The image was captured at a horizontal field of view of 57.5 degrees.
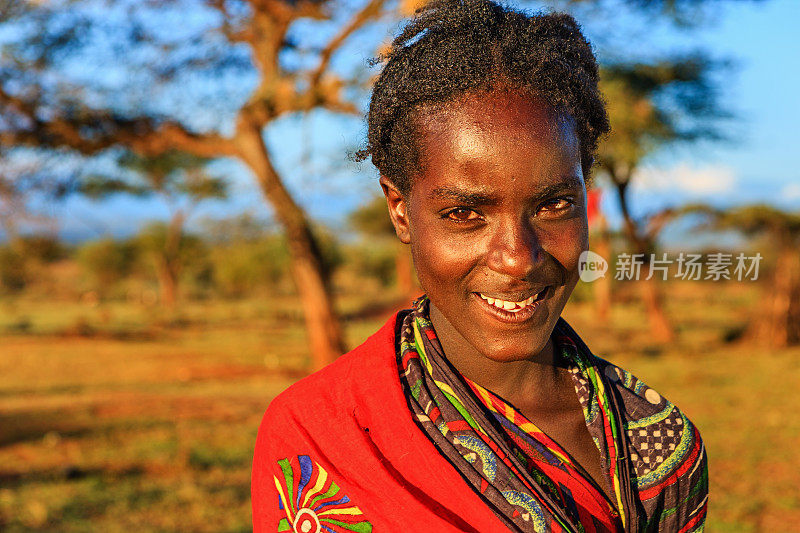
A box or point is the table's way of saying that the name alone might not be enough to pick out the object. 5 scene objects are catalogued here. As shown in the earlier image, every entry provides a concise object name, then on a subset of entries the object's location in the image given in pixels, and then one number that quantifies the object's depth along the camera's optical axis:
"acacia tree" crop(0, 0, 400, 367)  8.19
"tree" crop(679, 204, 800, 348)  12.63
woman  1.23
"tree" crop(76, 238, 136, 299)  26.64
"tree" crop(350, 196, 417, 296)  23.03
